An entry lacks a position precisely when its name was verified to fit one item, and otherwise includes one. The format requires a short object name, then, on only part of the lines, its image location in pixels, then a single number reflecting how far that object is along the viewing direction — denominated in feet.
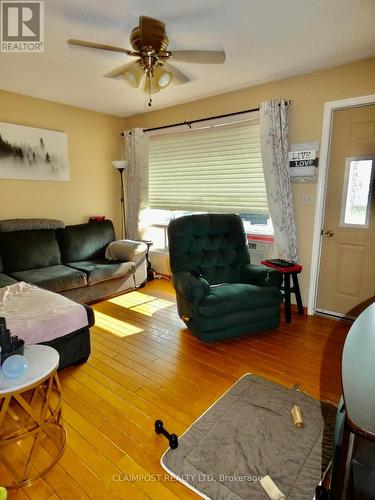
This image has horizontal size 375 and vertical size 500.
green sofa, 10.47
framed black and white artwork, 11.57
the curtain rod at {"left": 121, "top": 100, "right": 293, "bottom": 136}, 10.87
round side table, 4.29
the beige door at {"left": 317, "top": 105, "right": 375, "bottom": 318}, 9.07
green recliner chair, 7.97
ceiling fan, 5.90
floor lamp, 14.41
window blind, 11.48
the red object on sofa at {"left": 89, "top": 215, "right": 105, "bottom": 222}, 14.26
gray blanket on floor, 4.39
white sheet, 6.07
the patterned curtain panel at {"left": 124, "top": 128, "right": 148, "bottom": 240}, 14.67
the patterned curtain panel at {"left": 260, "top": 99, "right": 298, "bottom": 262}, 10.16
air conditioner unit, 11.50
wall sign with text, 9.87
